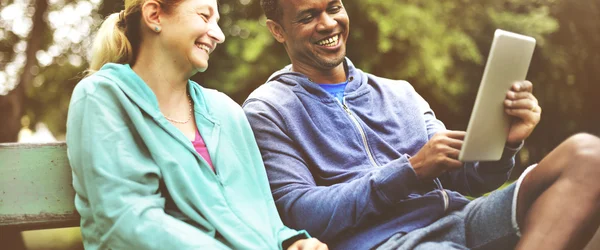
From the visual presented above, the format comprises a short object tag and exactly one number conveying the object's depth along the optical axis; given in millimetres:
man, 1793
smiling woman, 1670
